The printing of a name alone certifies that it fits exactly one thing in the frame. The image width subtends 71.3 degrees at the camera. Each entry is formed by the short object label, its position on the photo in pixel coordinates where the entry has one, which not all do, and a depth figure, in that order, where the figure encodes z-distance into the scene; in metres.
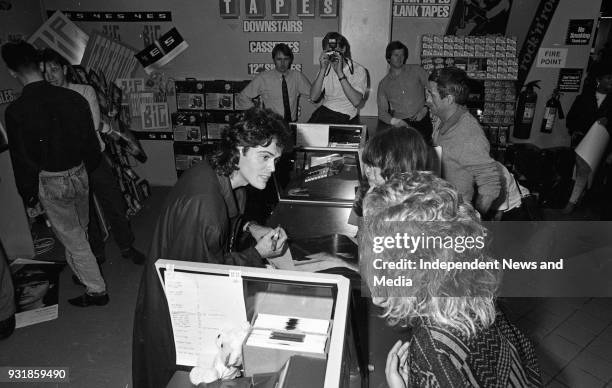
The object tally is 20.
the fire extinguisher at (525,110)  5.25
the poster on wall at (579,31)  5.08
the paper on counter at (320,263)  2.02
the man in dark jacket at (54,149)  2.79
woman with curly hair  1.01
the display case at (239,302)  1.17
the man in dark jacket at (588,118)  4.52
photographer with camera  4.27
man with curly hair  1.62
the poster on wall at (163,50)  5.28
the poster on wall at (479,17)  4.98
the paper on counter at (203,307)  1.24
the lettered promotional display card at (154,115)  5.54
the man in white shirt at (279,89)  4.58
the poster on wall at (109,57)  5.35
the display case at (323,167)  2.99
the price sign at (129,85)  5.43
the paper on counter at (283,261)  2.04
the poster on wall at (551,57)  5.19
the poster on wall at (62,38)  5.20
